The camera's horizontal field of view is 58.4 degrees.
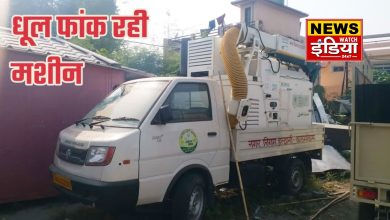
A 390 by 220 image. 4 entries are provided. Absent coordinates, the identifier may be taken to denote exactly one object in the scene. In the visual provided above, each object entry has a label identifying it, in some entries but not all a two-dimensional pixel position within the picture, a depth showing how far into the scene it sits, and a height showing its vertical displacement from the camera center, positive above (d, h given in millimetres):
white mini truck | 4215 -554
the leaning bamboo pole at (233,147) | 5515 -741
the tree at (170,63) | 19141 +2164
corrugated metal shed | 5742 -309
